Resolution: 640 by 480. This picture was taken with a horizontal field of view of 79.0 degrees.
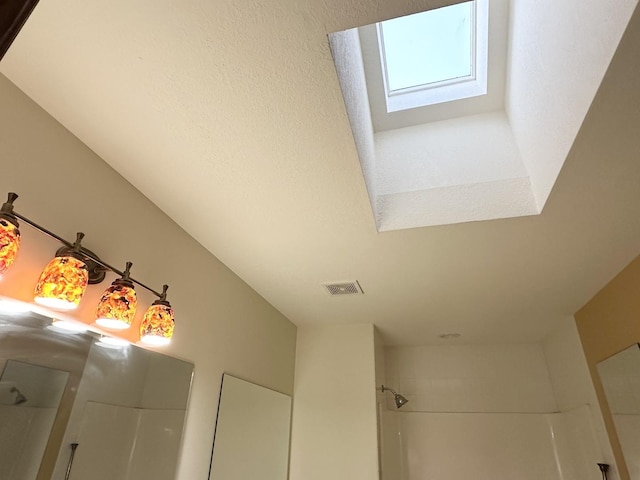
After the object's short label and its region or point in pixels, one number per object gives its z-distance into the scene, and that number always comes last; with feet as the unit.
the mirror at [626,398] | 5.90
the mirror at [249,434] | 6.01
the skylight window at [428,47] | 5.24
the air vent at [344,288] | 7.19
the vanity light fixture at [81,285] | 2.84
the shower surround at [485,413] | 9.05
